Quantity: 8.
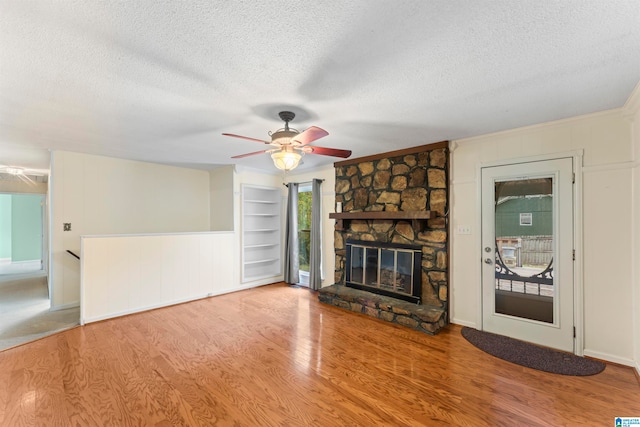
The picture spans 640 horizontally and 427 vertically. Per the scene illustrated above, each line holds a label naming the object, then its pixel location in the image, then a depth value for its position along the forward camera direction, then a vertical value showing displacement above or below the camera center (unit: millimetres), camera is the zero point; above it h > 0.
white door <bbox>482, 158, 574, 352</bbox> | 3021 -457
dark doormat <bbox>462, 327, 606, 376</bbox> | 2633 -1487
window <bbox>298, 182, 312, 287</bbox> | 6145 -280
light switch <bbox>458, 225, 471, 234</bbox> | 3706 -216
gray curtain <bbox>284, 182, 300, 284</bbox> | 5883 -456
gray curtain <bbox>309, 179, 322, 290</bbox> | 5441 -466
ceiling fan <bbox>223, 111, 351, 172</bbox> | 2541 +639
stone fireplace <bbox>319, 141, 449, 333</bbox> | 3814 -314
